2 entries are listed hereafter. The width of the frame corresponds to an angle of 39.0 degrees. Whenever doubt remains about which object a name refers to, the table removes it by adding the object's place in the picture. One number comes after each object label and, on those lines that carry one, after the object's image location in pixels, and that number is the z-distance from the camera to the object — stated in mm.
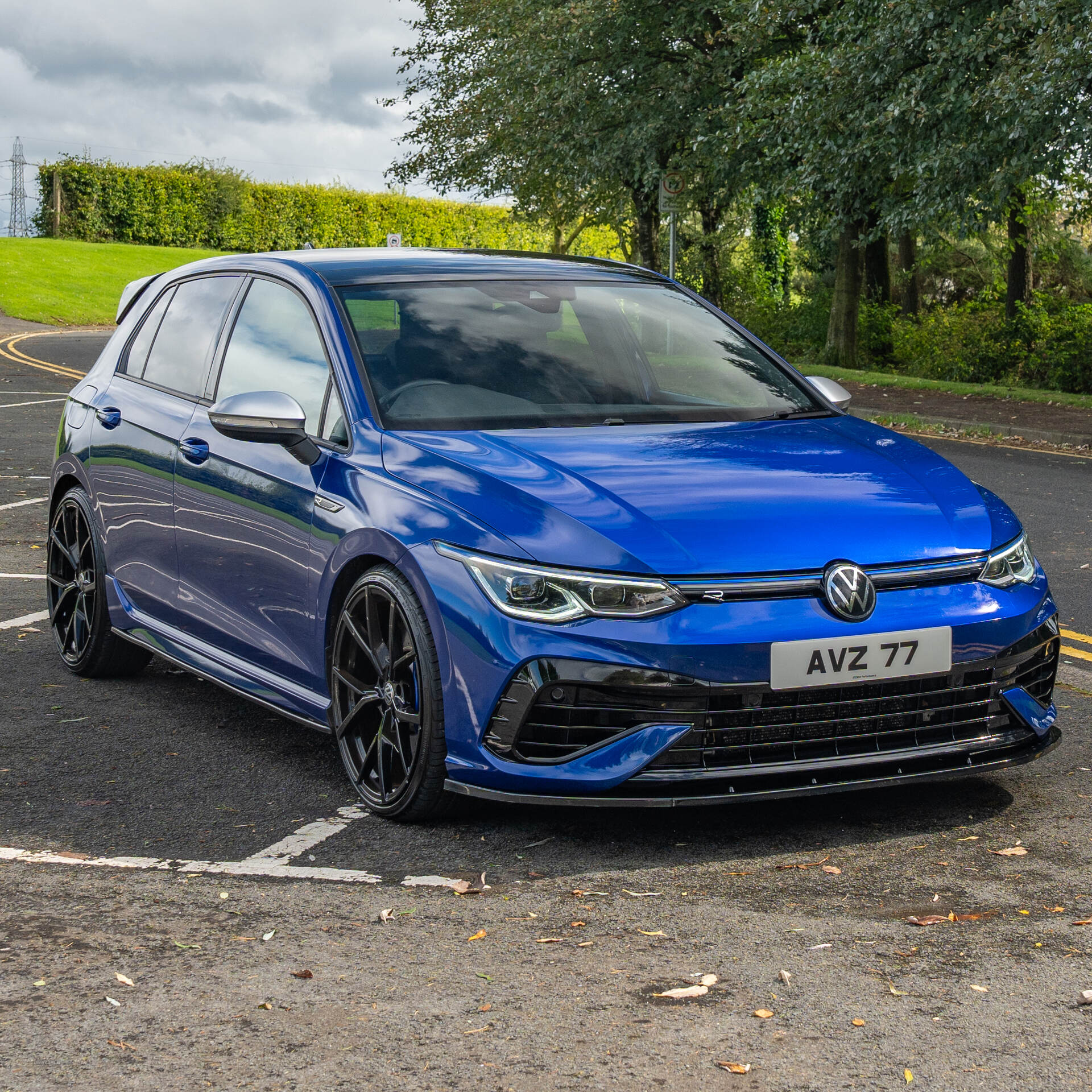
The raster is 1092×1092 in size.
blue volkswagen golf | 4078
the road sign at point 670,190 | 22594
